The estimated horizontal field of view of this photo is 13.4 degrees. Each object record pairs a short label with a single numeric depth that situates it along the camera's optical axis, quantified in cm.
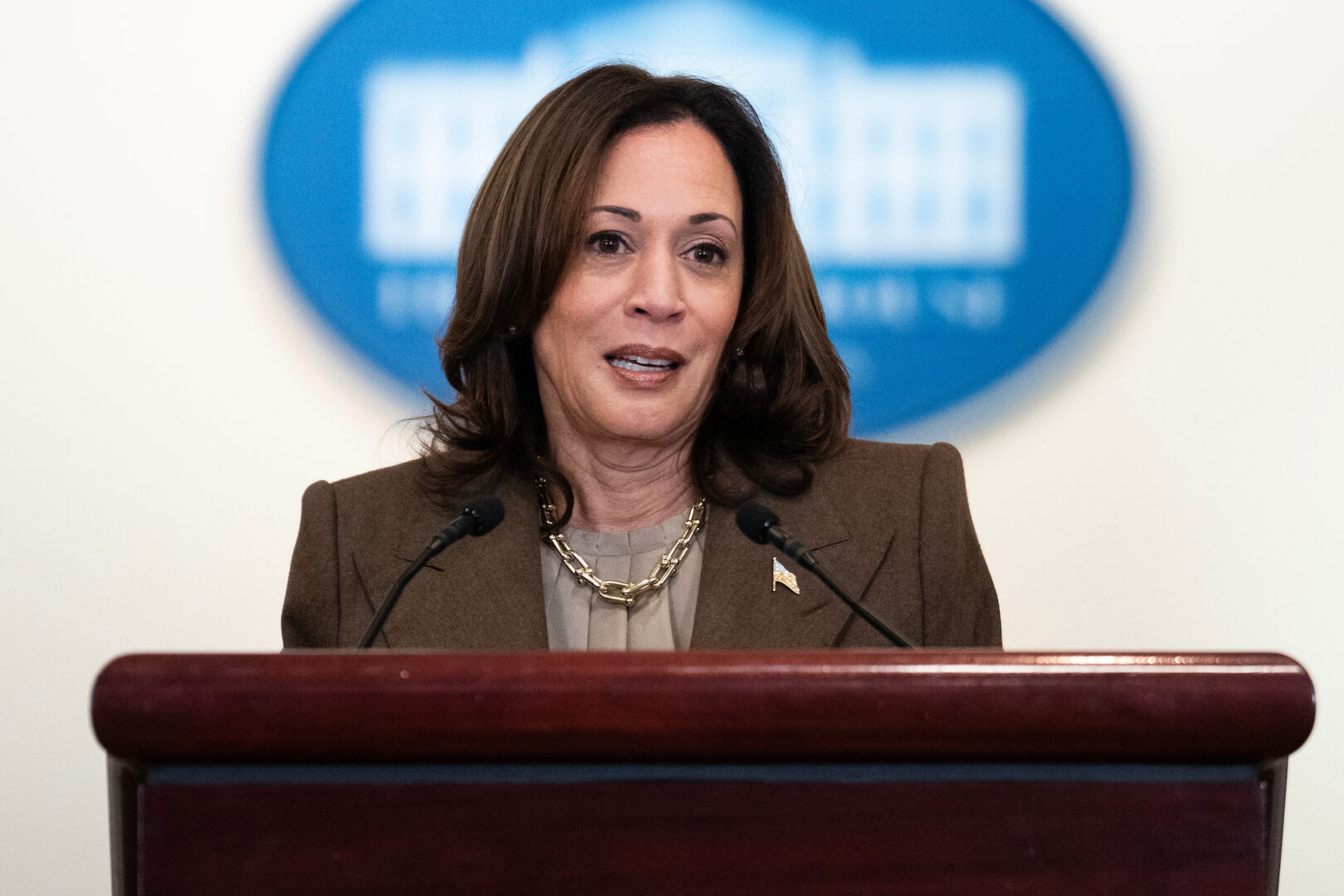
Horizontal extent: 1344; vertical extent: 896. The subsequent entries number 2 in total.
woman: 318
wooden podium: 233
